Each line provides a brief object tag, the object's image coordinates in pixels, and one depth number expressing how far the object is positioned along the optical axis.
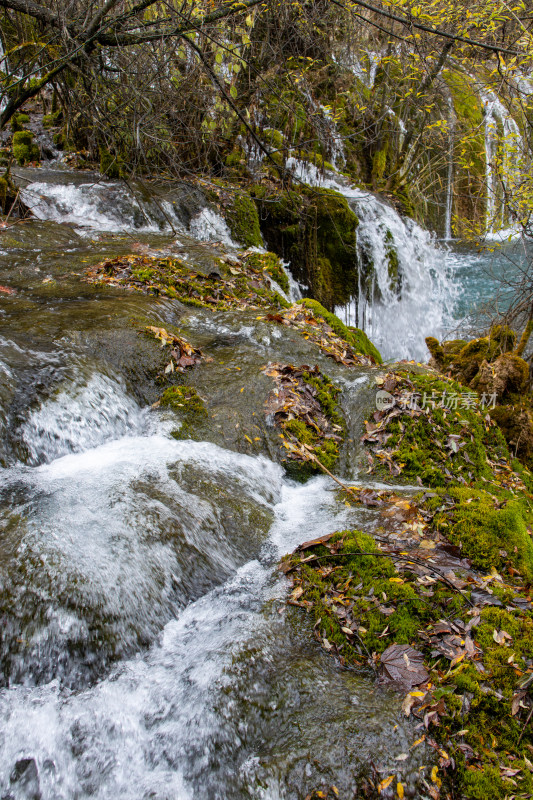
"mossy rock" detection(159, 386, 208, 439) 4.24
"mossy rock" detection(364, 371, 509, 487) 4.02
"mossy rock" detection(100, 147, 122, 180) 10.35
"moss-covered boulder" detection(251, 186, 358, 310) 10.81
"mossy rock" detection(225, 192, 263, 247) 10.20
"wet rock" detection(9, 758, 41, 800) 1.93
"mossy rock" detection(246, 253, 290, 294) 8.27
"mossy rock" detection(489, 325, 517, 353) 6.58
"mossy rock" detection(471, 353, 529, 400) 5.41
